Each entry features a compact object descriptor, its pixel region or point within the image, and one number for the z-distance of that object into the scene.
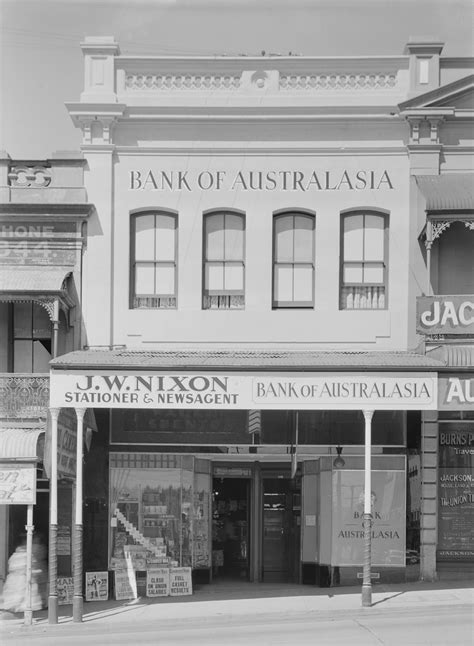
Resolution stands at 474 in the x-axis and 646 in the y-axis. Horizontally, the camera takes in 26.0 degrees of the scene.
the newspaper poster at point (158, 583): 19.05
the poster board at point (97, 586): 18.78
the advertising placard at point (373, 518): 19.59
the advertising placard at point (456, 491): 19.44
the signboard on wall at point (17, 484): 16.81
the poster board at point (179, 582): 19.09
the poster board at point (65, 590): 18.27
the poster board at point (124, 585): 18.95
